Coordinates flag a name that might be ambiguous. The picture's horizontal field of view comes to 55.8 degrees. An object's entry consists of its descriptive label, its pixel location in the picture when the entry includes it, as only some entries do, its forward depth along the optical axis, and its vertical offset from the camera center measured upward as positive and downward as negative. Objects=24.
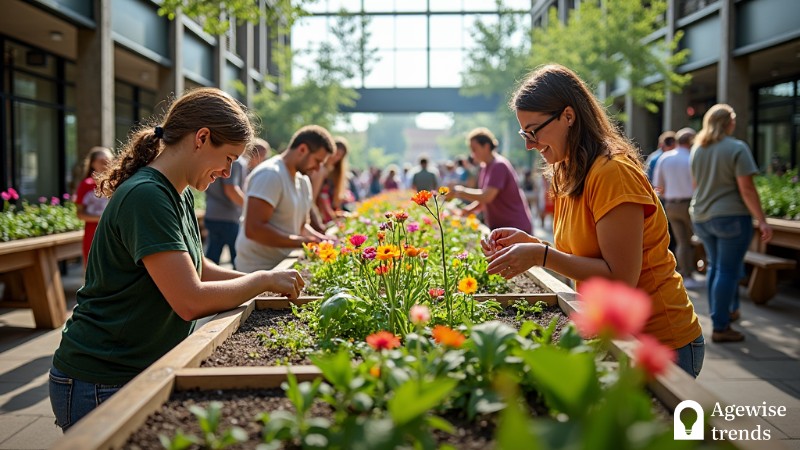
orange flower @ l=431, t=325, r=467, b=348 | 1.42 -0.26
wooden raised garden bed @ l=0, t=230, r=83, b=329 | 6.83 -0.74
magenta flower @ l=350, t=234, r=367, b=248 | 2.87 -0.16
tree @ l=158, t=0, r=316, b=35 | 8.77 +2.29
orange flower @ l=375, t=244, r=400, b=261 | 2.47 -0.18
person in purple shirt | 7.05 +0.07
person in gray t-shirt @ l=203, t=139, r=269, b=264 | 8.06 -0.22
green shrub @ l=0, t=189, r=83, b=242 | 6.93 -0.24
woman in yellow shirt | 2.47 -0.04
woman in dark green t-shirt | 2.30 -0.22
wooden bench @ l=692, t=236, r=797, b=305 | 8.34 -0.87
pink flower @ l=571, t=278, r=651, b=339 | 0.86 -0.12
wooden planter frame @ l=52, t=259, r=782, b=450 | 1.50 -0.46
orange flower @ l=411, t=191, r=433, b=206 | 2.76 +0.01
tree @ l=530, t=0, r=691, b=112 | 17.30 +3.63
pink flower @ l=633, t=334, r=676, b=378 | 0.91 -0.19
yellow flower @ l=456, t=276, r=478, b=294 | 2.32 -0.27
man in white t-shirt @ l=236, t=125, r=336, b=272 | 4.79 -0.04
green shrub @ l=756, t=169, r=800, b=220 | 8.60 +0.05
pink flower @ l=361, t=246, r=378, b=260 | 2.67 -0.19
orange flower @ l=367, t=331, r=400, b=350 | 1.59 -0.30
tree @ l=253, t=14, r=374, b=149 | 24.19 +3.42
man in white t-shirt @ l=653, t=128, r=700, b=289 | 9.68 +0.12
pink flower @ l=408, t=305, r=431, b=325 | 1.59 -0.24
